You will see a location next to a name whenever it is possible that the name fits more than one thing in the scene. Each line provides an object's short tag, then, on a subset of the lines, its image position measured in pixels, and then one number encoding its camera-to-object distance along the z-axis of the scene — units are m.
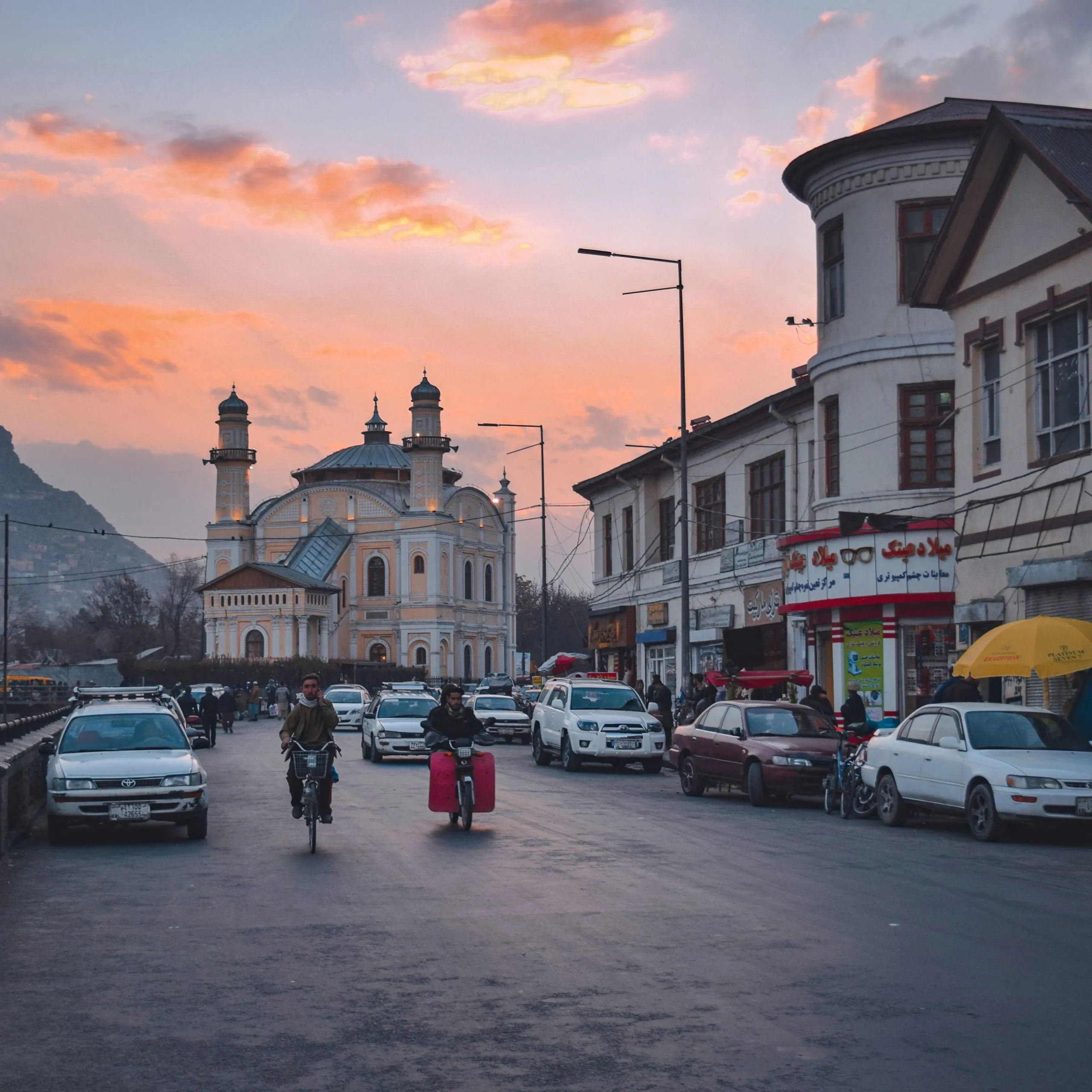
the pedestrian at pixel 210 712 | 45.31
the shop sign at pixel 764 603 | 39.34
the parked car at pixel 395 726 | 34.00
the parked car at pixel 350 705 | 54.25
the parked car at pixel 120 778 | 16.55
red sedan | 22.19
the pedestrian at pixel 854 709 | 25.92
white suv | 30.31
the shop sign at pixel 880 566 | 31.72
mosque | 115.50
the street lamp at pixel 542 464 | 56.12
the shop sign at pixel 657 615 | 49.00
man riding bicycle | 16.05
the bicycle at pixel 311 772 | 15.79
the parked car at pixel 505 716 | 46.31
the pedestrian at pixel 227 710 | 56.44
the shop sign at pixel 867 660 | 33.22
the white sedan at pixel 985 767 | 16.78
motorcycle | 17.86
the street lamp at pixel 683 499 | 34.75
